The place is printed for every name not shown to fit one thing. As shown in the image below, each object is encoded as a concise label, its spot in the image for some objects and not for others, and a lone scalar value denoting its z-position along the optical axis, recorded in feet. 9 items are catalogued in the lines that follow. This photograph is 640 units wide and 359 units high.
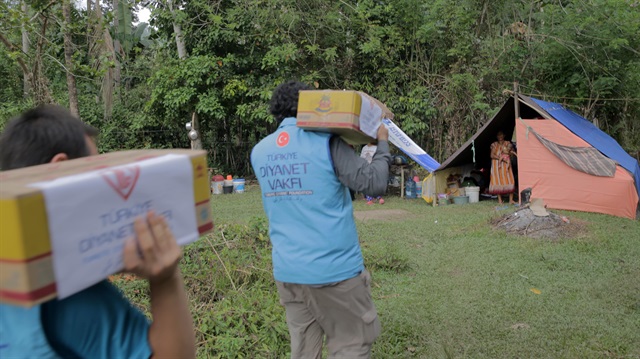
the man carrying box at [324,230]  7.99
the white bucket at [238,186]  43.14
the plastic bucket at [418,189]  37.81
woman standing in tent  34.12
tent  27.99
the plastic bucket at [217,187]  42.75
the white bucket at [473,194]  35.63
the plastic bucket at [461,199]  35.35
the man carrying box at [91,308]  3.31
